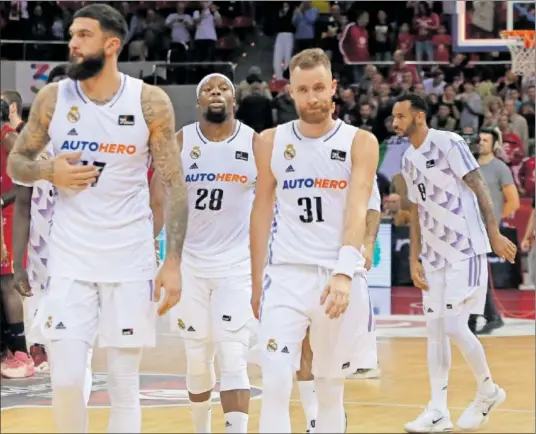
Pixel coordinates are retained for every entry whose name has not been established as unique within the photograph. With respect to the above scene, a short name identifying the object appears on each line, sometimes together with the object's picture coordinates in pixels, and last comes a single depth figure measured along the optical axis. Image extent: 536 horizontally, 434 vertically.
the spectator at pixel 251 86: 24.88
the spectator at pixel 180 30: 27.53
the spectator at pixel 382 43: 27.57
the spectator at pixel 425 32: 27.25
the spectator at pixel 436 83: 25.62
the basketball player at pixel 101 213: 6.28
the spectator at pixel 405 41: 27.38
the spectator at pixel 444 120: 24.05
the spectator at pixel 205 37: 27.66
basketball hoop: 19.75
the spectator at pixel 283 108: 24.36
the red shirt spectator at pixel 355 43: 27.15
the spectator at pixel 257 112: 24.41
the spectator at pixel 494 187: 13.69
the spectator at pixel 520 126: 23.16
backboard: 22.08
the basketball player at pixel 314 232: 6.81
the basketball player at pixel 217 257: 8.07
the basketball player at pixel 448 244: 9.75
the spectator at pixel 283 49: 27.82
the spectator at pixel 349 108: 24.16
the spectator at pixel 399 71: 25.66
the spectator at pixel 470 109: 24.25
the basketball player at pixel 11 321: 11.73
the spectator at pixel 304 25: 27.86
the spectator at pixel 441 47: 27.14
